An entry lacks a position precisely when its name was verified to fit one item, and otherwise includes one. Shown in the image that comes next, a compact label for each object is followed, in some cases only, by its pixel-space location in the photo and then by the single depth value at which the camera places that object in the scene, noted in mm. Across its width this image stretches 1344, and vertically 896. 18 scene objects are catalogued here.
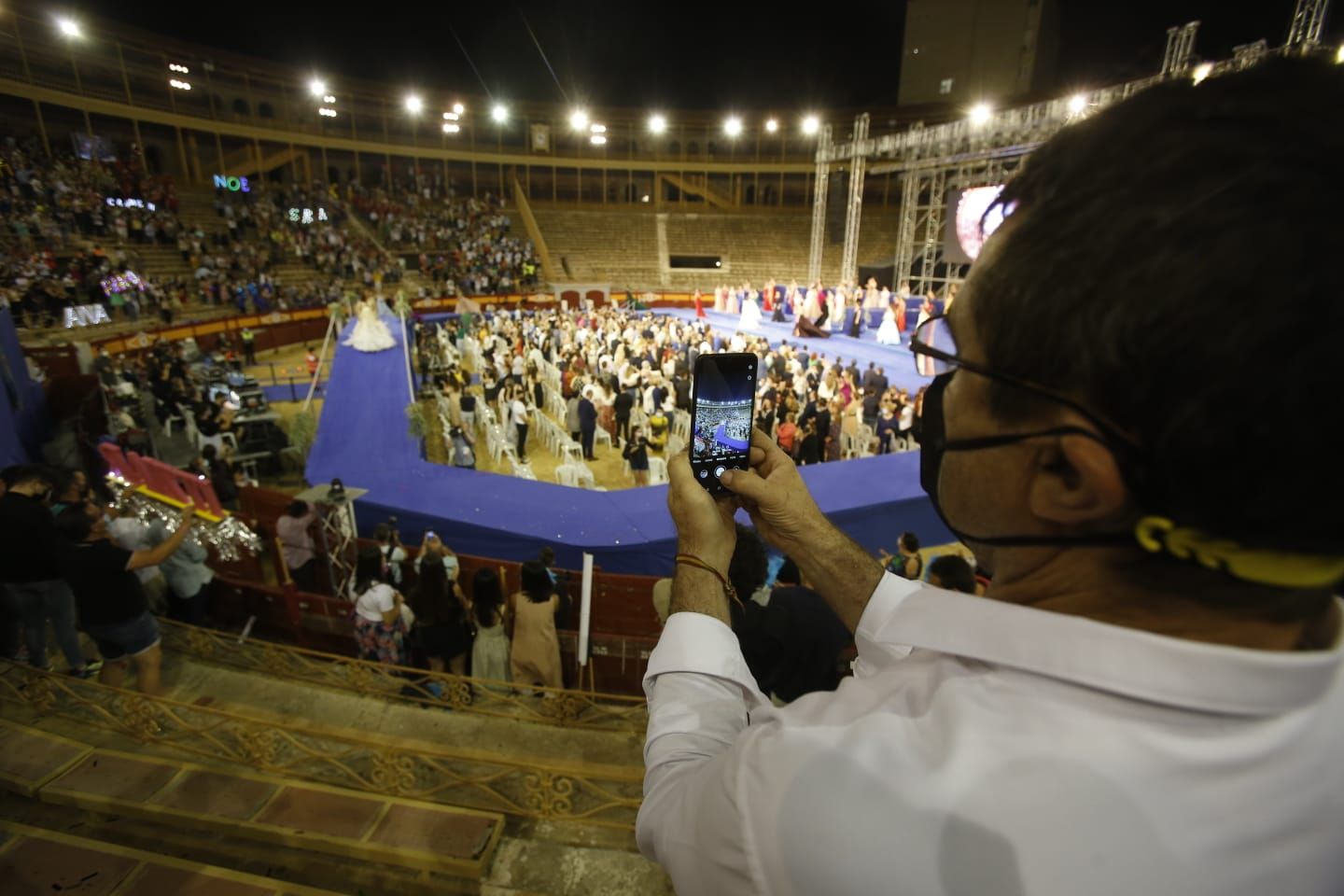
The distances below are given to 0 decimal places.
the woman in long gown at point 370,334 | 15214
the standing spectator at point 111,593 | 3633
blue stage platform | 5922
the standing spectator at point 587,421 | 10252
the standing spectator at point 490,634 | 4422
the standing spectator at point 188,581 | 4898
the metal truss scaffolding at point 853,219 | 21781
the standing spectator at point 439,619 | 4551
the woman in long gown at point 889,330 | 17516
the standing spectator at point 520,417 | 10398
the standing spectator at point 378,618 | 4508
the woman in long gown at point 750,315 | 20906
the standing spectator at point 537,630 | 4297
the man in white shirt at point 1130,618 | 531
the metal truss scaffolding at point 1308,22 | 10164
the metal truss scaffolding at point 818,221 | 23688
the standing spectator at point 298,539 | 6016
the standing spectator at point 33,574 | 3756
